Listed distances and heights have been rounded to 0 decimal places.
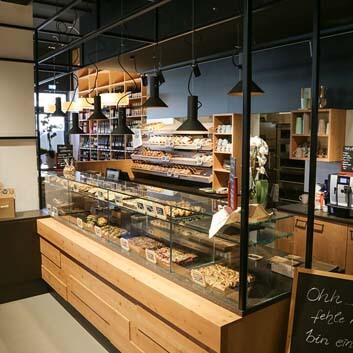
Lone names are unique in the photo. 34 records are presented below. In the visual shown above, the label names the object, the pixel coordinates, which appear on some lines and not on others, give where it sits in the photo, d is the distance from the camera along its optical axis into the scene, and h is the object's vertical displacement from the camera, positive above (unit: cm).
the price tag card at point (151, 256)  264 -81
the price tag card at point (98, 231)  331 -80
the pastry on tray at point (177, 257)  254 -79
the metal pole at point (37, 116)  428 +24
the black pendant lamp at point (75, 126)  529 +16
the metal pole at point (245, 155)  177 -8
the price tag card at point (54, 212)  417 -80
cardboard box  395 -71
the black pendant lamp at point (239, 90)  360 +46
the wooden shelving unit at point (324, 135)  428 +4
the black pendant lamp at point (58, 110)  589 +42
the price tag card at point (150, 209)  278 -51
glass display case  218 -73
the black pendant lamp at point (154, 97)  367 +39
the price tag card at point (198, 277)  223 -81
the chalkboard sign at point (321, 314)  198 -90
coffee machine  393 -57
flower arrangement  229 -19
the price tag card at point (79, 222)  364 -80
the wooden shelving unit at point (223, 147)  547 -8
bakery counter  193 -101
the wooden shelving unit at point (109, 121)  912 +46
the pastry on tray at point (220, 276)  216 -80
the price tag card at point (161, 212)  265 -51
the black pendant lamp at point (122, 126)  431 +13
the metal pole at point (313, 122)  210 +9
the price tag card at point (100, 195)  345 -51
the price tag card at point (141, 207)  293 -52
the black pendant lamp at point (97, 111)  440 +30
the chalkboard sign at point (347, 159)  416 -22
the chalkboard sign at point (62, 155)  567 -26
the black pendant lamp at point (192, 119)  325 +16
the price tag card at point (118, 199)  318 -51
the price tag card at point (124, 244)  293 -81
